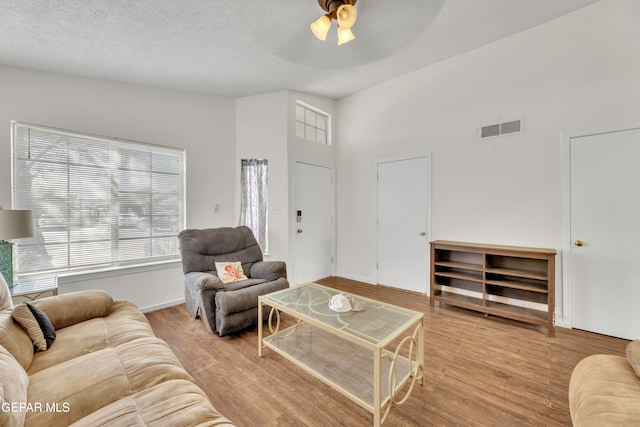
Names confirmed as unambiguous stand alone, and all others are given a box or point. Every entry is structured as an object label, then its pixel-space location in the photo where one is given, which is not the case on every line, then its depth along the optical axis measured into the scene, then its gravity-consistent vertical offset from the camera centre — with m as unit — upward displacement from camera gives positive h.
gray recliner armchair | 2.42 -0.71
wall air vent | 2.89 +0.96
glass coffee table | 1.50 -1.07
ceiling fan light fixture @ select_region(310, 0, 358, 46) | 1.81 +1.41
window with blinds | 2.50 +0.17
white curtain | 3.90 +0.19
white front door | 3.96 -0.18
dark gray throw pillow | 1.43 -0.64
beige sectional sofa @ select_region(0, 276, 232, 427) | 0.97 -0.77
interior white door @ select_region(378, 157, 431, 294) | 3.57 -0.18
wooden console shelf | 2.56 -0.77
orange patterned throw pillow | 2.86 -0.68
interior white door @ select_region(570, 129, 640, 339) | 2.34 -0.22
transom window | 4.00 +1.48
